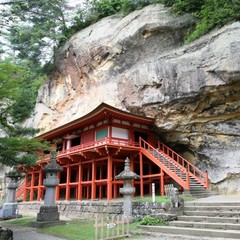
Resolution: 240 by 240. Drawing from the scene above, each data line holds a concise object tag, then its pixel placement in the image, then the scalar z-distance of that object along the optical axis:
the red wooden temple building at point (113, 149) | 16.52
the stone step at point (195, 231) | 8.06
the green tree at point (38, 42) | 26.73
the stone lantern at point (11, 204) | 17.25
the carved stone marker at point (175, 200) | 11.09
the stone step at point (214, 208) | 10.12
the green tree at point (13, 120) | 10.63
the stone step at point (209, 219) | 9.25
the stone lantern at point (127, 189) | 12.21
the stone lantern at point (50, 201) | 13.03
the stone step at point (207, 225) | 8.70
